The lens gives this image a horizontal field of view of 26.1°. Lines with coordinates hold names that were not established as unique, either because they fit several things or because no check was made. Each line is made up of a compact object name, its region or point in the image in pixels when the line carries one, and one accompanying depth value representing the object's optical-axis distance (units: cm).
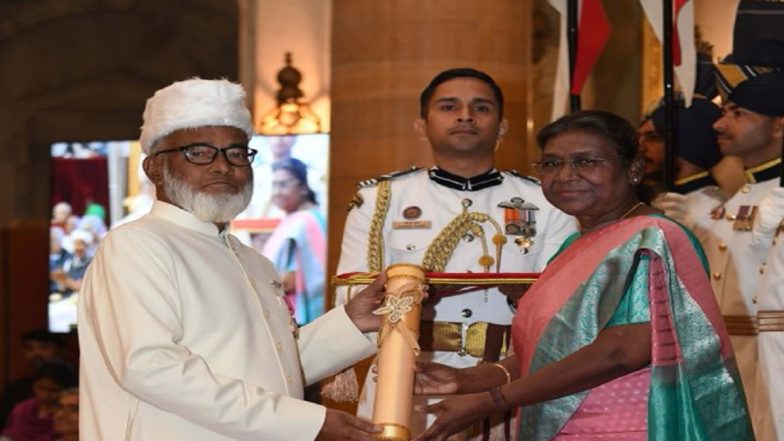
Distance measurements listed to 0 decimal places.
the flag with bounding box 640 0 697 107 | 798
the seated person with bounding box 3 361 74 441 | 930
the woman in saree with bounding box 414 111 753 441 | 474
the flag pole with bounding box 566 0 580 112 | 795
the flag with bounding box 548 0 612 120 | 823
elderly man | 451
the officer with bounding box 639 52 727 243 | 873
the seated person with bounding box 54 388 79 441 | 856
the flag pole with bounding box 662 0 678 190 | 745
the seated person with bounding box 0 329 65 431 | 1145
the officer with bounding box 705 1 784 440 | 772
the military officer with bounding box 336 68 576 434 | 623
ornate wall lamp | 1357
